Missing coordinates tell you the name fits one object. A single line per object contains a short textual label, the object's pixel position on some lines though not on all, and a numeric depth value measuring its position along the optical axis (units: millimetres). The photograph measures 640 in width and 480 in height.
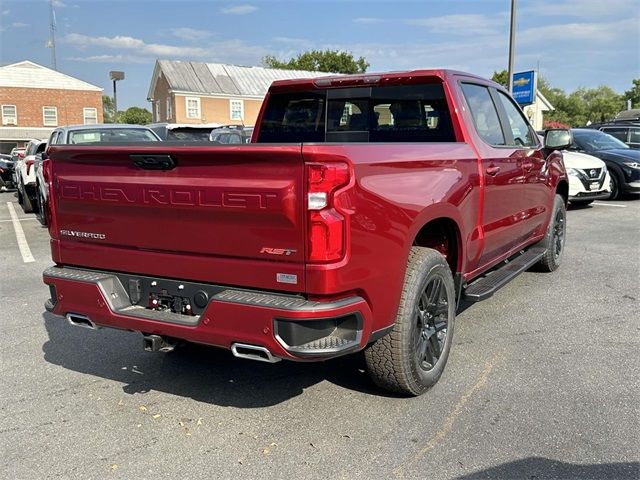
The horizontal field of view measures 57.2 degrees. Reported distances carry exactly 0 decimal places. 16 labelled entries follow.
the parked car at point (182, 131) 13606
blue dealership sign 18453
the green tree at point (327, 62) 66312
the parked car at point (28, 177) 12445
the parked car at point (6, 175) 20578
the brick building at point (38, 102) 45625
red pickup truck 2723
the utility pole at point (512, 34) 17203
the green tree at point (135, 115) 85012
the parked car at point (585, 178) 11477
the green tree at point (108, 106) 108938
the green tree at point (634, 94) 80938
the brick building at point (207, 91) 44156
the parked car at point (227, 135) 13000
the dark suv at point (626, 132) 16359
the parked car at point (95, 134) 10203
